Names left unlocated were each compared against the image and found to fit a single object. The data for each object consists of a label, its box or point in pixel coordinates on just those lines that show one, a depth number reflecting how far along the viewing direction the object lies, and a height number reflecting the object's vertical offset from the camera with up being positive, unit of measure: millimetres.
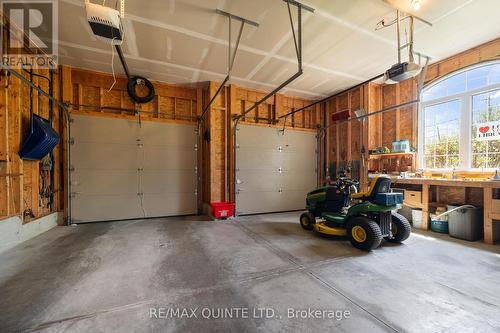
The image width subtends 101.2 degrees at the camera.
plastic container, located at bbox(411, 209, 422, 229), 4114 -1090
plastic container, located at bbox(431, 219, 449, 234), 3795 -1167
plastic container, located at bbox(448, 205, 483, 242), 3414 -1015
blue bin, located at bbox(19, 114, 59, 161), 3395 +424
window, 3678 +855
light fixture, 2670 +2108
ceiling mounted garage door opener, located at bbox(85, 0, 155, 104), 1910 +1389
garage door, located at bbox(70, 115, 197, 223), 4609 -75
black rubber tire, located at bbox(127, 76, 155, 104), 4758 +1785
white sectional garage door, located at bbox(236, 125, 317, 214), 5562 -105
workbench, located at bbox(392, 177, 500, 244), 3188 -559
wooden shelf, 4693 +221
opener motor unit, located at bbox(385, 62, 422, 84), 2896 +1354
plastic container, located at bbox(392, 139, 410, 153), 4434 +395
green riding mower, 2977 -830
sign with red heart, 3570 +583
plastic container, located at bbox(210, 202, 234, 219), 4895 -1058
